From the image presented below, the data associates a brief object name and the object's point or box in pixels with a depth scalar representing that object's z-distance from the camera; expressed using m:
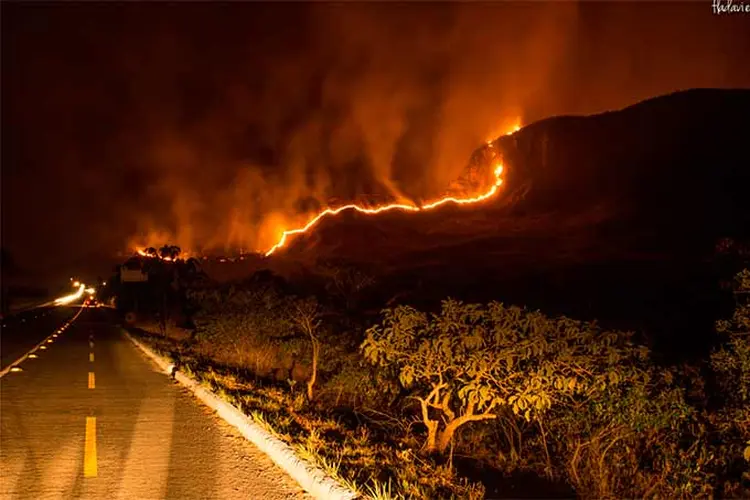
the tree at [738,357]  8.49
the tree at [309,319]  18.41
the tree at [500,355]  9.26
